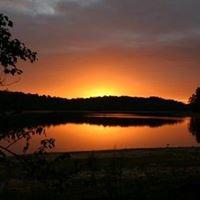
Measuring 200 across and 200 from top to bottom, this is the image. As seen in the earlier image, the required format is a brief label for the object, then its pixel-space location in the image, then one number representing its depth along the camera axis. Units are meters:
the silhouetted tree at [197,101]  88.66
